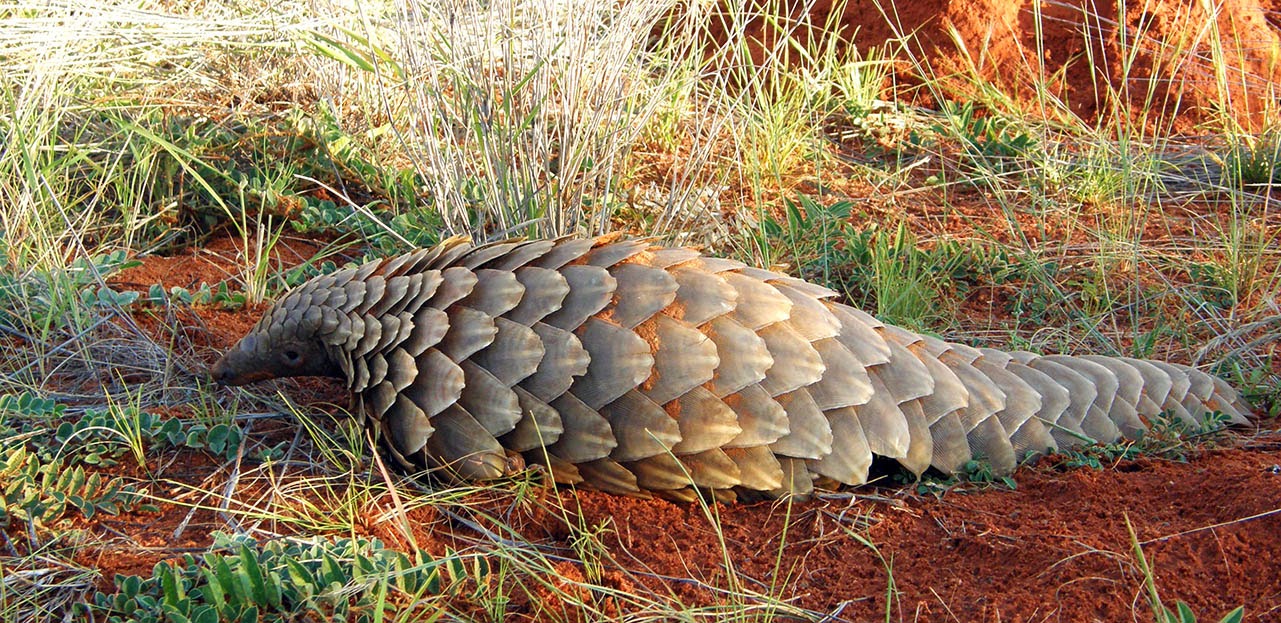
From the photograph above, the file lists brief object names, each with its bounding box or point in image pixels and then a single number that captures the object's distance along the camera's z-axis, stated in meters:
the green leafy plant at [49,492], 1.99
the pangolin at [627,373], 2.09
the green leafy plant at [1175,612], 1.53
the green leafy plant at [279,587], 1.73
